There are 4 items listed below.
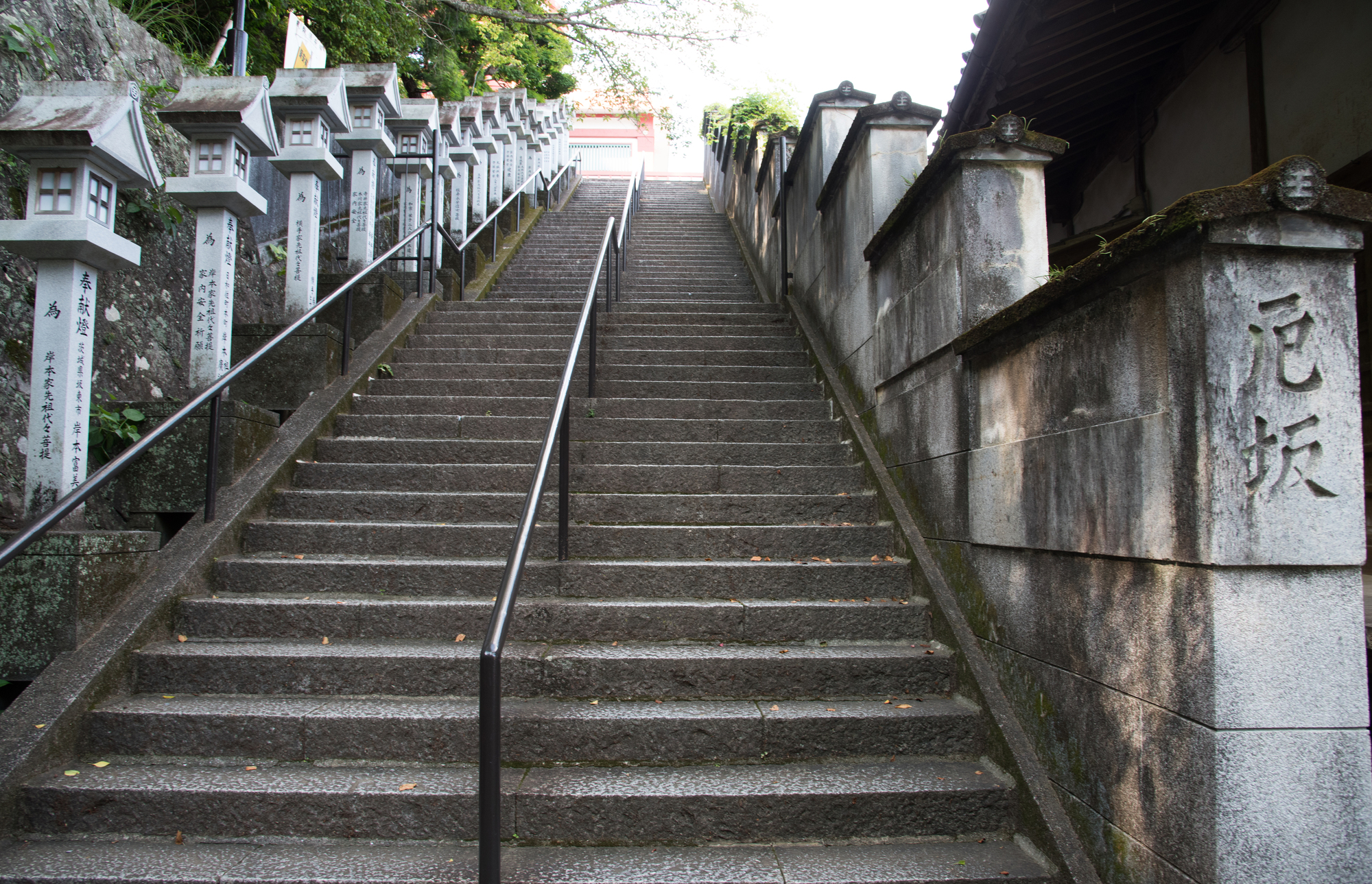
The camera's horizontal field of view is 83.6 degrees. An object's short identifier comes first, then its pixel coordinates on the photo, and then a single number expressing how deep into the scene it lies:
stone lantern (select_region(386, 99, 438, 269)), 7.46
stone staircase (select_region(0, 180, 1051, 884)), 2.36
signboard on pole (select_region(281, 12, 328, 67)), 7.05
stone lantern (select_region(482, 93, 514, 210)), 11.48
